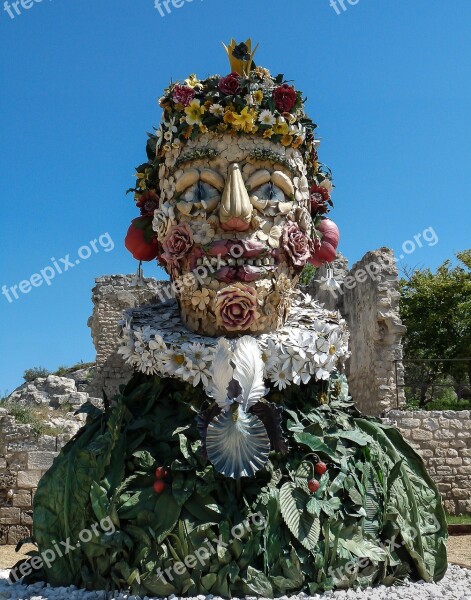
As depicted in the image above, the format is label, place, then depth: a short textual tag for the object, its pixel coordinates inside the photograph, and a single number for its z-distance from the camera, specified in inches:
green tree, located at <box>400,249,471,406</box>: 751.1
